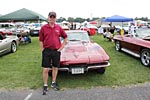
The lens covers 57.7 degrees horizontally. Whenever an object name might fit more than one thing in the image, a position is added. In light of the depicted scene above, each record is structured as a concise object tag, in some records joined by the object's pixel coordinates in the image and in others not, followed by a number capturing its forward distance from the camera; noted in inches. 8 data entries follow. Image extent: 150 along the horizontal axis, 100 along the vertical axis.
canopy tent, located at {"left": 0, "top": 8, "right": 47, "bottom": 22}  376.1
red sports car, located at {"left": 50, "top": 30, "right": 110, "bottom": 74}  132.8
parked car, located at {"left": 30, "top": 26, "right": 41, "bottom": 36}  569.0
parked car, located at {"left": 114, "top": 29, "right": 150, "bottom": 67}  179.6
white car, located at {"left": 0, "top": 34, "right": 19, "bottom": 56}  231.0
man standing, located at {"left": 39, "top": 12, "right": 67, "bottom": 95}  119.3
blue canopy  476.1
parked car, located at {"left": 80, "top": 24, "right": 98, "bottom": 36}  617.5
